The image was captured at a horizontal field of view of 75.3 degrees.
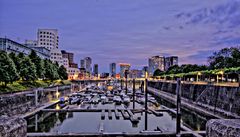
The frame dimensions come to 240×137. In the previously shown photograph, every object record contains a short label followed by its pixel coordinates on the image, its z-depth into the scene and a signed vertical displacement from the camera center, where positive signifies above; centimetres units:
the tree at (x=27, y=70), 3706 +49
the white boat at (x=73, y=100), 3306 -597
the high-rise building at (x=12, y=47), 5593 +1024
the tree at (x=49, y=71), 5516 +41
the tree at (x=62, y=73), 7220 -38
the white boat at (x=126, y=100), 3490 -622
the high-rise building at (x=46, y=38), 10026 +2256
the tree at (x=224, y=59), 4528 +464
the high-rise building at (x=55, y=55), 9924 +1104
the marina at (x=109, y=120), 1864 -669
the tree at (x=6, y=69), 2820 +53
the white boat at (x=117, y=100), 3458 -634
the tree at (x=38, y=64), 4579 +237
